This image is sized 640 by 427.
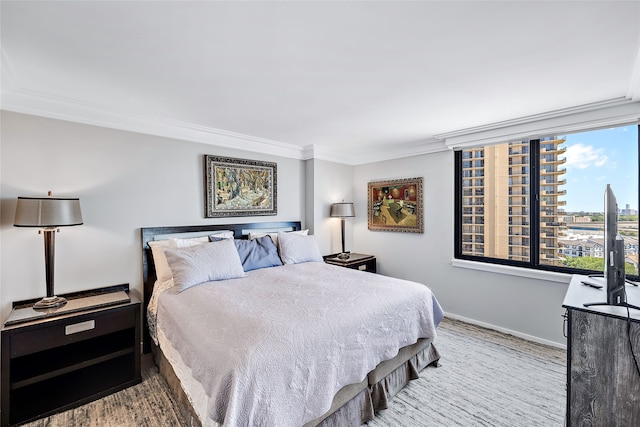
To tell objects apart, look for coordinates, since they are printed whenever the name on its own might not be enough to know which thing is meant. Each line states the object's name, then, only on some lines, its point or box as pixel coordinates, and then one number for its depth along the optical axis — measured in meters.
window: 2.67
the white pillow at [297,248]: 3.48
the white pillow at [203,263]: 2.46
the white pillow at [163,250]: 2.66
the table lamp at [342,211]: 4.38
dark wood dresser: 1.52
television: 1.67
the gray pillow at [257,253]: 3.16
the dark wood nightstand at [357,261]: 4.10
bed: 1.39
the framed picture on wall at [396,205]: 4.10
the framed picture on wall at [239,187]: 3.40
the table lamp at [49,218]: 2.08
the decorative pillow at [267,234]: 3.62
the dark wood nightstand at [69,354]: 1.95
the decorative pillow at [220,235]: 3.20
